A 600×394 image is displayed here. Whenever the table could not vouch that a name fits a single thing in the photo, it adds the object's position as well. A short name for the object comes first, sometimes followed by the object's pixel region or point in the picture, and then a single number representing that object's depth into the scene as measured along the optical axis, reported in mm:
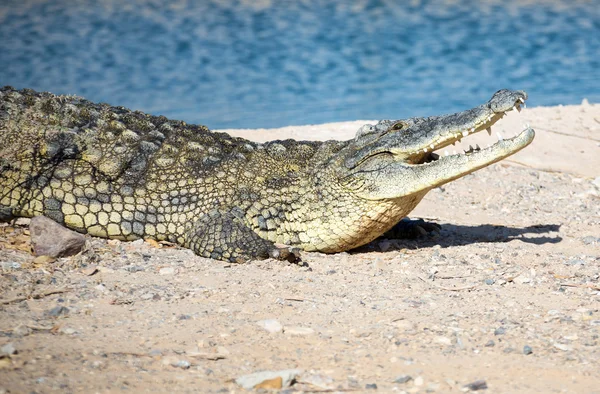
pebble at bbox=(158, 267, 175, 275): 10703
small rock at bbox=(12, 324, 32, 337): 7771
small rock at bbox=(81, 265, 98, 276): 10242
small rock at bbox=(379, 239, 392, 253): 13291
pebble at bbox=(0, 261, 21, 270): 10062
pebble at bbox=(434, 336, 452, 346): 8297
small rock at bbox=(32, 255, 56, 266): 10483
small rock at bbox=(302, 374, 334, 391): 7090
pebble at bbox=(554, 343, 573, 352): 8141
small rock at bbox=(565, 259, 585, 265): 11836
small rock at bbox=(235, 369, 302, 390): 7023
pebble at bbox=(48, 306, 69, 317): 8516
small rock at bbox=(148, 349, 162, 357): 7597
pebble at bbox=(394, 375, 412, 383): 7238
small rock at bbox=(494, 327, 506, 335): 8599
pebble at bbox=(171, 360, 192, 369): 7375
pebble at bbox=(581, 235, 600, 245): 13566
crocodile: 12039
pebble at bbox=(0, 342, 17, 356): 7137
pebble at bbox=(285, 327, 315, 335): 8484
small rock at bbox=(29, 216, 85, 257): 10781
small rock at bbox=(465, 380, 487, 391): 7074
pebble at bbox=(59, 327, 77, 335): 7992
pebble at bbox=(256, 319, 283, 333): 8516
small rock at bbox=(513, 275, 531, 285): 10844
